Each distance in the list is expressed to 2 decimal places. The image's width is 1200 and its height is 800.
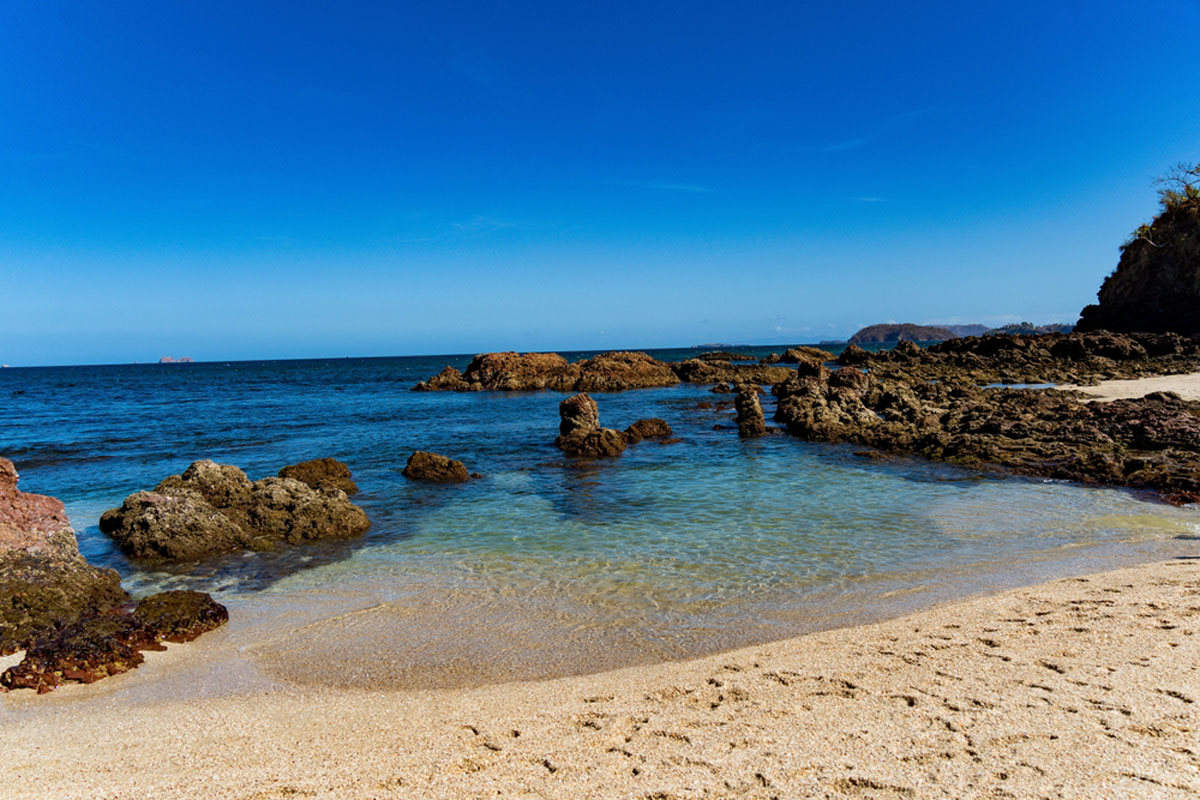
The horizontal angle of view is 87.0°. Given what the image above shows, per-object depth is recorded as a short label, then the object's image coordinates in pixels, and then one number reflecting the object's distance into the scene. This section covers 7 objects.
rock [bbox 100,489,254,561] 9.65
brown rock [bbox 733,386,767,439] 20.62
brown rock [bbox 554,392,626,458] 18.14
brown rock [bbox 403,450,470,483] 15.17
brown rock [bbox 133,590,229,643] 6.60
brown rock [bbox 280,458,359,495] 14.04
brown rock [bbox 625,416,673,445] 20.58
